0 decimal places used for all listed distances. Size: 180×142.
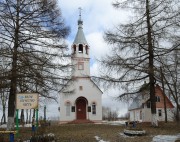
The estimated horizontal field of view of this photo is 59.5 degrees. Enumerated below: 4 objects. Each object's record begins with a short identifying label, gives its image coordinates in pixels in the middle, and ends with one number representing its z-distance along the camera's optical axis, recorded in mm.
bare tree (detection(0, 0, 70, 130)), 10028
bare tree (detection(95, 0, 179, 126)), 12037
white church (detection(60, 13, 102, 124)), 21060
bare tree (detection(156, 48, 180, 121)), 10796
